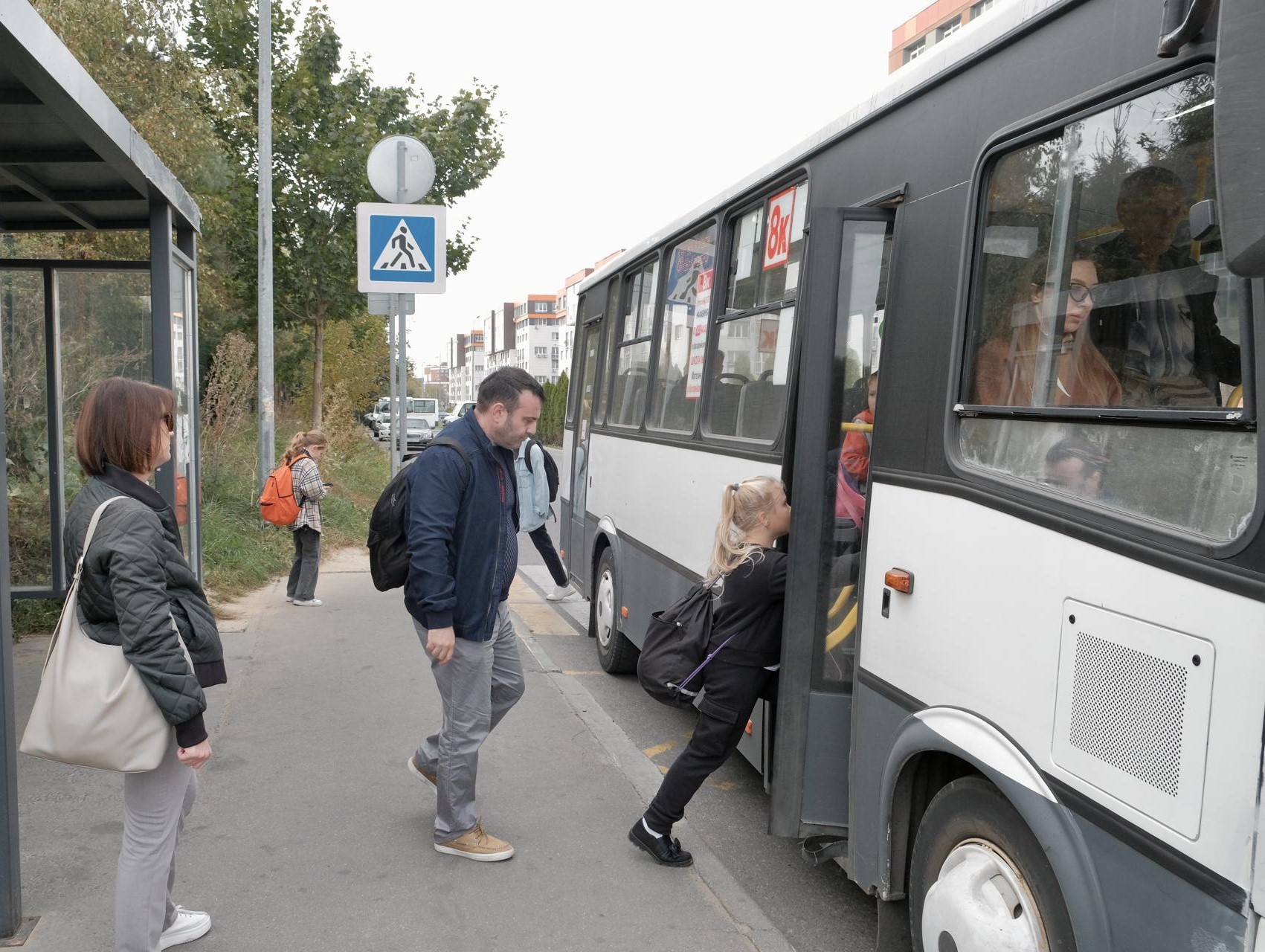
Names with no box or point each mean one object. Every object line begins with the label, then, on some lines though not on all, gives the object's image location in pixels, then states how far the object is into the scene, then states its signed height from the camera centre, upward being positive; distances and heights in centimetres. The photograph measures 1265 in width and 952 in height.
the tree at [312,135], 1623 +336
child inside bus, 368 -23
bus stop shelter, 529 +25
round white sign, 827 +144
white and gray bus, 204 -24
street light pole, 1261 +124
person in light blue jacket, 770 -94
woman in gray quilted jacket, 284 -71
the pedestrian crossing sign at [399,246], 805 +83
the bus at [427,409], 4212 -204
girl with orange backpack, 918 -137
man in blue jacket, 385 -75
